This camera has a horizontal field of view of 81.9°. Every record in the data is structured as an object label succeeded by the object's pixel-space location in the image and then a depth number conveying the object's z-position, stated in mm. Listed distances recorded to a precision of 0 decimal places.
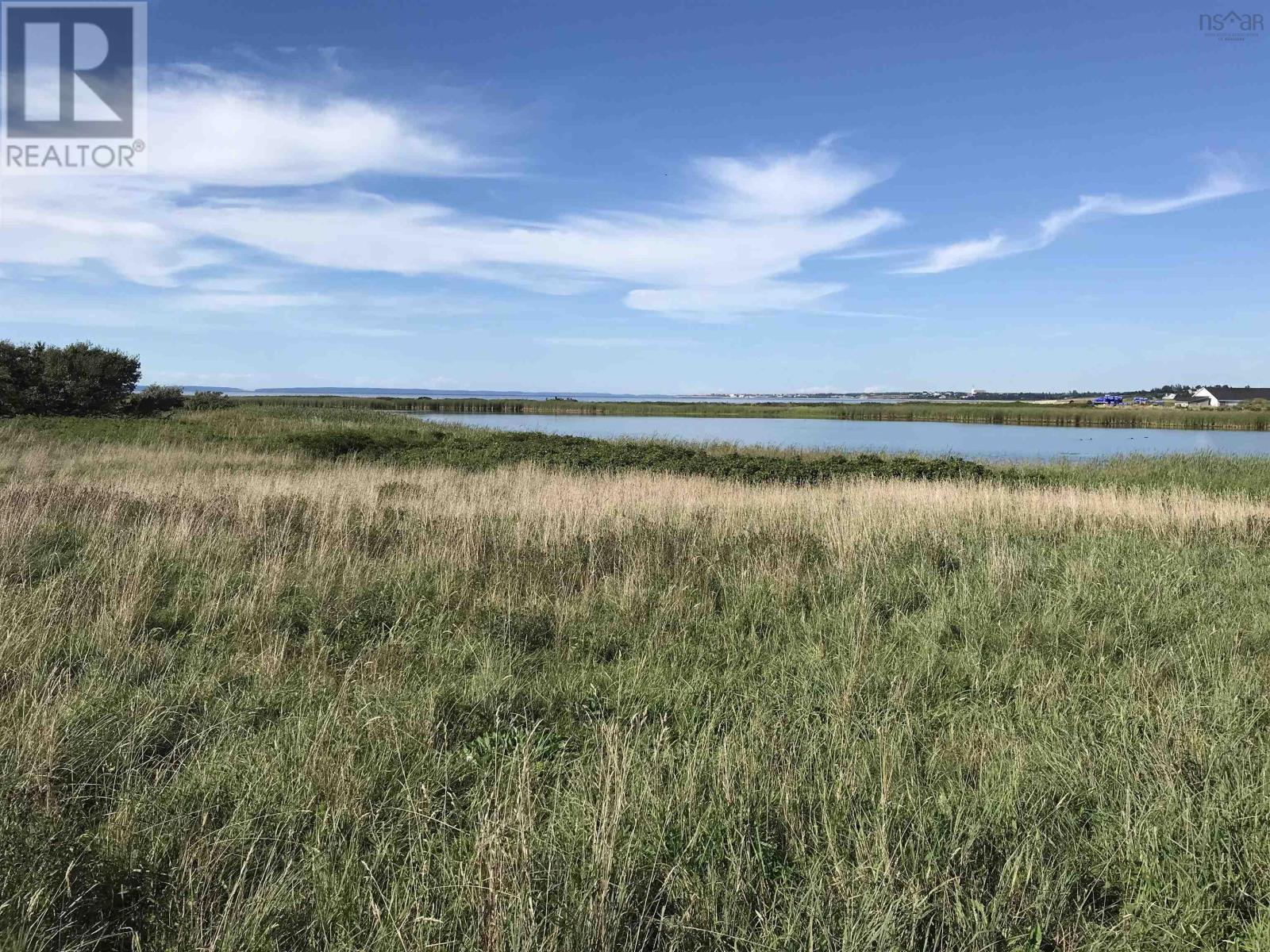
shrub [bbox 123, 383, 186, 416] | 41938
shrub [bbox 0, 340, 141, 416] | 37375
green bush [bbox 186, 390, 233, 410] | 52088
